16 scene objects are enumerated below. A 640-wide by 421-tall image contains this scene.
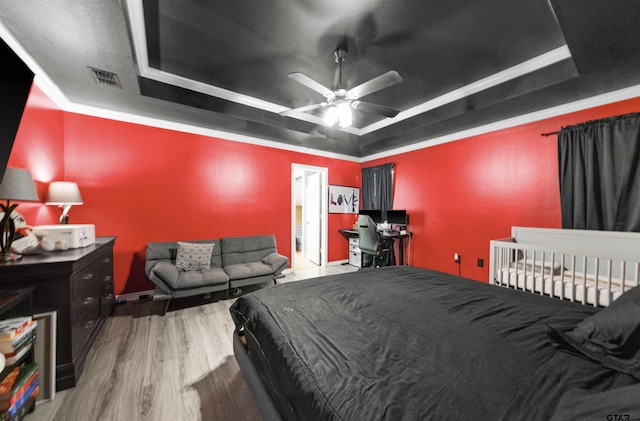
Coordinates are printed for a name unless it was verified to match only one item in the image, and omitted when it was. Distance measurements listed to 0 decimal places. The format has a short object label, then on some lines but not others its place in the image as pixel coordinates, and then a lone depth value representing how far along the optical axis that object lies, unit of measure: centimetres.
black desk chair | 392
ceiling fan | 189
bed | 71
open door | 519
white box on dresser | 184
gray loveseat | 274
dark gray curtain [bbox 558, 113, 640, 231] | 232
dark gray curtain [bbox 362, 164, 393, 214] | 482
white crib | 201
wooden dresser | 147
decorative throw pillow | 314
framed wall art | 517
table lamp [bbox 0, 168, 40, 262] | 148
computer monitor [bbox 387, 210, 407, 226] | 448
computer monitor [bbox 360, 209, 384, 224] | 494
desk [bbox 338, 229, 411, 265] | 418
